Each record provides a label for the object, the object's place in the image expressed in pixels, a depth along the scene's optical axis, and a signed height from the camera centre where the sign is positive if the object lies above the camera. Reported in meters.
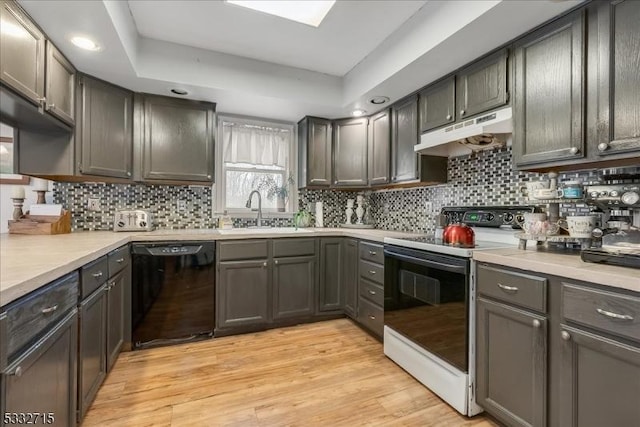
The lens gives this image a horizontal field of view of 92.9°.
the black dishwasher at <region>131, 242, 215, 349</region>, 2.36 -0.64
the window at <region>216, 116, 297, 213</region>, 3.34 +0.57
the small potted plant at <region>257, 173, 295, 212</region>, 3.49 +0.29
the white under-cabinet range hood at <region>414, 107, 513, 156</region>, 1.88 +0.54
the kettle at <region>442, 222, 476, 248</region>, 1.86 -0.13
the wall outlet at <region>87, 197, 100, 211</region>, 2.73 +0.08
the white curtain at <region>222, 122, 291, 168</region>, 3.36 +0.79
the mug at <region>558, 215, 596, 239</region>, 1.57 -0.05
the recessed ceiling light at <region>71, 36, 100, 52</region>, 1.85 +1.06
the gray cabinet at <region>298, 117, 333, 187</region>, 3.33 +0.68
